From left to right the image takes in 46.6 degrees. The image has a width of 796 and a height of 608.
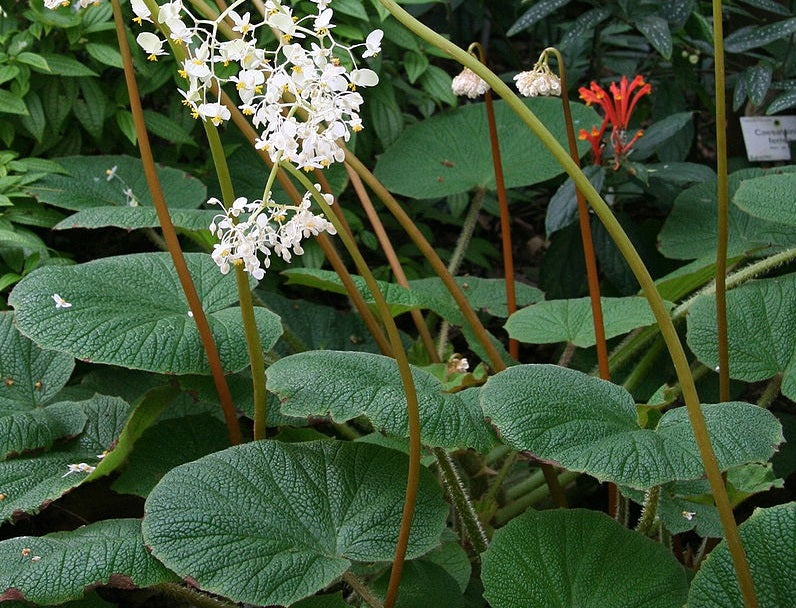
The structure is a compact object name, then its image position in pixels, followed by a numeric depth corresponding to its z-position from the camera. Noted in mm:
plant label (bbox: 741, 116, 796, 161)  2547
